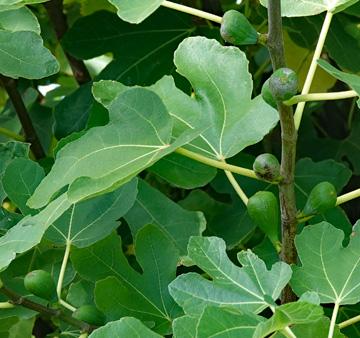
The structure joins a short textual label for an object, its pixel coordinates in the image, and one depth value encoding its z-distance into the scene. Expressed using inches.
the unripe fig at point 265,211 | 76.4
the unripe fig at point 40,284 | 78.5
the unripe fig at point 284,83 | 71.3
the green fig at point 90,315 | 78.3
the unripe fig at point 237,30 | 73.2
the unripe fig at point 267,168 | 74.0
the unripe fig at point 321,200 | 76.2
